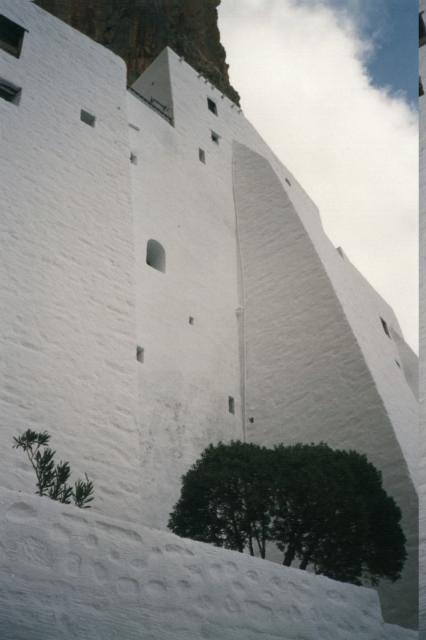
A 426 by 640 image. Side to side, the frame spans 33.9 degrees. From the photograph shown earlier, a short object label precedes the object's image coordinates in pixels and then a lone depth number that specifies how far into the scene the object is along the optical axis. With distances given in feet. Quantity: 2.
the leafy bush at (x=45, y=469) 20.67
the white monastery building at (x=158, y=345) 17.15
